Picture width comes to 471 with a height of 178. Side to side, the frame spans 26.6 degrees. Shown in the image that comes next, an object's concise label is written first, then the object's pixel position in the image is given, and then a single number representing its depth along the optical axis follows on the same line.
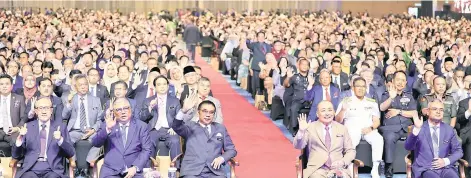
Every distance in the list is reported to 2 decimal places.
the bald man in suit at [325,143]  8.05
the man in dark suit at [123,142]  7.98
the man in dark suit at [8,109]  9.96
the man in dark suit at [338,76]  12.12
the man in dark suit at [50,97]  9.94
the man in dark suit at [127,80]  11.56
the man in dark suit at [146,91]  10.60
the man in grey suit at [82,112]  10.02
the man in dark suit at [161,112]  9.75
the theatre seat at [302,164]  8.11
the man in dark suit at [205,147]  8.18
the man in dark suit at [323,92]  11.13
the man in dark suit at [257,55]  16.62
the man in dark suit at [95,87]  11.00
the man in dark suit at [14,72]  12.13
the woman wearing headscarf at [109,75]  11.91
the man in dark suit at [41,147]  8.08
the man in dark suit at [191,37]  25.03
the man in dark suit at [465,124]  9.62
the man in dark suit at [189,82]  10.51
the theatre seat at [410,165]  8.21
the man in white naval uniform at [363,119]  9.82
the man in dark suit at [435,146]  8.12
